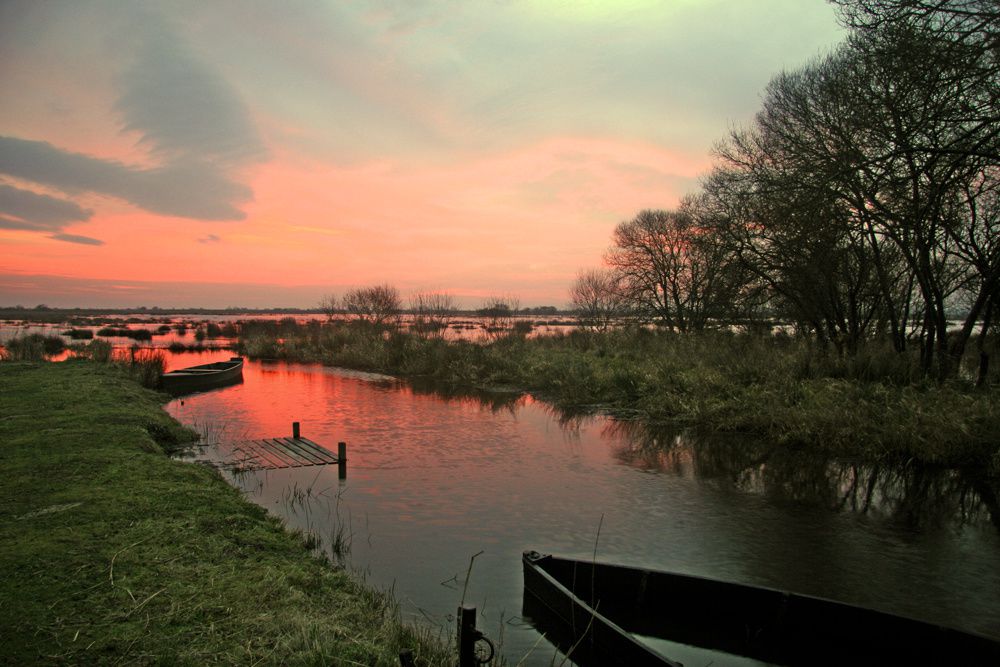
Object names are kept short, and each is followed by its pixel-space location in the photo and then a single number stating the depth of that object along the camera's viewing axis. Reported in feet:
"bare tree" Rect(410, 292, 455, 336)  107.96
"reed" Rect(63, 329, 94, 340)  145.85
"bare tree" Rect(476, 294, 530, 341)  102.78
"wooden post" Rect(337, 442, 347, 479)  35.70
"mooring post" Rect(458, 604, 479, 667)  10.52
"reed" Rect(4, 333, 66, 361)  82.32
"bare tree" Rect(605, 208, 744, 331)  103.35
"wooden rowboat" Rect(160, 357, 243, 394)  73.72
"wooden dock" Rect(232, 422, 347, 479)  36.45
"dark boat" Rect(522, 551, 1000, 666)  15.23
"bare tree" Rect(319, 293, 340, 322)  146.09
